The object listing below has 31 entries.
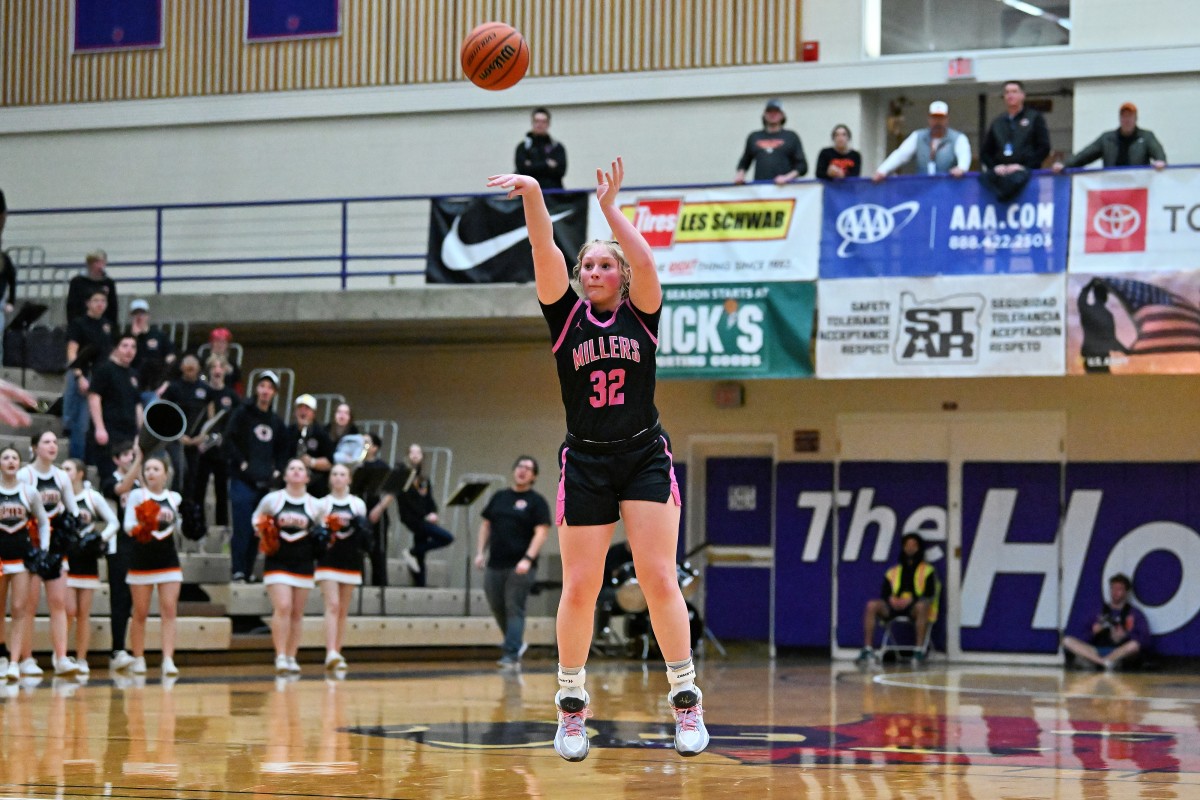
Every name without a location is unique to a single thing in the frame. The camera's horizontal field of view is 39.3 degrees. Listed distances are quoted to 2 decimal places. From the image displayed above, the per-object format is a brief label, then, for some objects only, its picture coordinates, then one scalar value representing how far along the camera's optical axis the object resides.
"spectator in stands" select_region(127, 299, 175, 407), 18.72
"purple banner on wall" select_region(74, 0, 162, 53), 24.27
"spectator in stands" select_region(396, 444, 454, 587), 20.05
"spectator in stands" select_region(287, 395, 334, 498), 17.80
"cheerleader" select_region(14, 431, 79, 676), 13.30
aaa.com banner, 17.78
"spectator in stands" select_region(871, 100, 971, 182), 18.67
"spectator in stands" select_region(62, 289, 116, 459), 17.66
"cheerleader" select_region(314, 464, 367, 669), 15.24
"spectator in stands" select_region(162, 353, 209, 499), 17.62
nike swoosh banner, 19.39
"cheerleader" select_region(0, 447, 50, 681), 12.94
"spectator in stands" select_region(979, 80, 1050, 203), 18.19
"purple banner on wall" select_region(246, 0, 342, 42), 23.56
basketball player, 6.64
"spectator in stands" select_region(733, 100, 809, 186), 19.09
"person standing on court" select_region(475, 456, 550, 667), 16.94
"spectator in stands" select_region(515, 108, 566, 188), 19.70
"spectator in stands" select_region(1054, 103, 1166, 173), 17.78
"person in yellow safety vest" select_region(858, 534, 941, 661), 20.31
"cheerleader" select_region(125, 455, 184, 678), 13.96
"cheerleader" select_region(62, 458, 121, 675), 13.95
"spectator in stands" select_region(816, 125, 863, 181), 18.88
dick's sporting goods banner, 18.56
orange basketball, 10.57
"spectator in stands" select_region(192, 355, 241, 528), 17.59
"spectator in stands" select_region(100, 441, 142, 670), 14.33
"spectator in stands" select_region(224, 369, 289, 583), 17.17
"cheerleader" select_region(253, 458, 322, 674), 14.80
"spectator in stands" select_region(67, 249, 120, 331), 19.28
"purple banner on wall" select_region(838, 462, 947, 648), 21.14
